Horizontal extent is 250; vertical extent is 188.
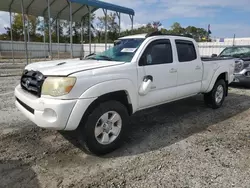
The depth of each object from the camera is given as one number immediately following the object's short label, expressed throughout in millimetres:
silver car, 8609
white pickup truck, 2934
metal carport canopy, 12539
